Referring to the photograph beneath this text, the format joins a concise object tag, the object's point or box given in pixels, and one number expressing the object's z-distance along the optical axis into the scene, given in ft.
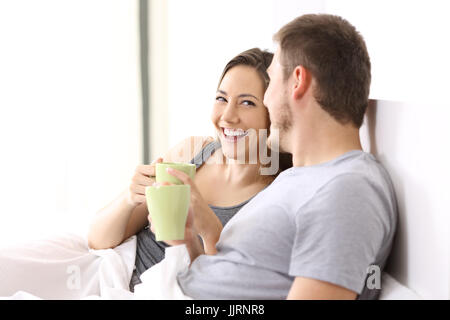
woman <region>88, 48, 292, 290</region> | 5.34
